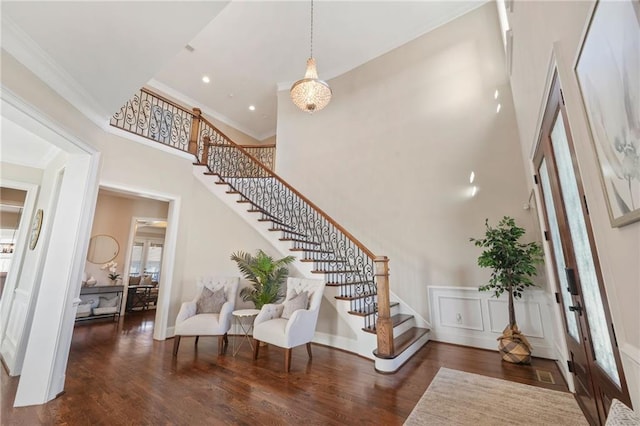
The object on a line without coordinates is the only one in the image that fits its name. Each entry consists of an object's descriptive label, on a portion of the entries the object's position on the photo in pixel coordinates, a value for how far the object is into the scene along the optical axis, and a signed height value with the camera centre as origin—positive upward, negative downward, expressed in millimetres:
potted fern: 4016 -242
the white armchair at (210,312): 3429 -725
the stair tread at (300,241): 4438 +352
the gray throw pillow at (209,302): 3830 -605
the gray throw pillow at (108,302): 5617 -885
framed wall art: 852 +604
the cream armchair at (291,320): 3033 -751
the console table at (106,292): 5309 -660
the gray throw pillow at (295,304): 3428 -571
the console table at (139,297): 6488 -931
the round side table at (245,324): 3674 -1048
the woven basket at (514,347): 3104 -1043
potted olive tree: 3156 -102
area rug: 2012 -1225
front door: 1438 -138
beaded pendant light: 4066 +2665
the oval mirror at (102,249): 5941 +282
